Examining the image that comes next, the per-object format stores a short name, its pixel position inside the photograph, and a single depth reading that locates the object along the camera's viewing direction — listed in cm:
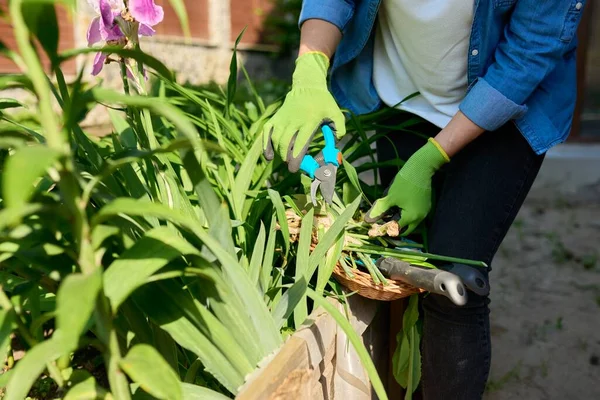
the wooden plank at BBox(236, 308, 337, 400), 74
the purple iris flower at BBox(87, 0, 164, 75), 95
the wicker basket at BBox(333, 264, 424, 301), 107
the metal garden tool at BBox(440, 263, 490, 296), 102
